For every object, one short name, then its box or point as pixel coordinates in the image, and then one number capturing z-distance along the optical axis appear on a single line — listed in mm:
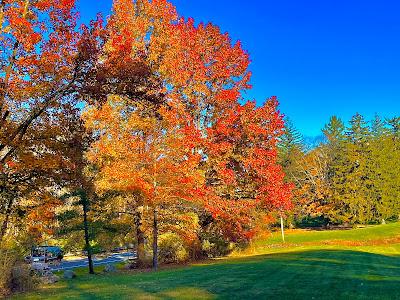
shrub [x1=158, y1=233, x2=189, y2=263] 25334
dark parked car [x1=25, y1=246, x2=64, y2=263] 40812
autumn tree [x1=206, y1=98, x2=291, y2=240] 24141
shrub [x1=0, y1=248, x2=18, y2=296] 12760
